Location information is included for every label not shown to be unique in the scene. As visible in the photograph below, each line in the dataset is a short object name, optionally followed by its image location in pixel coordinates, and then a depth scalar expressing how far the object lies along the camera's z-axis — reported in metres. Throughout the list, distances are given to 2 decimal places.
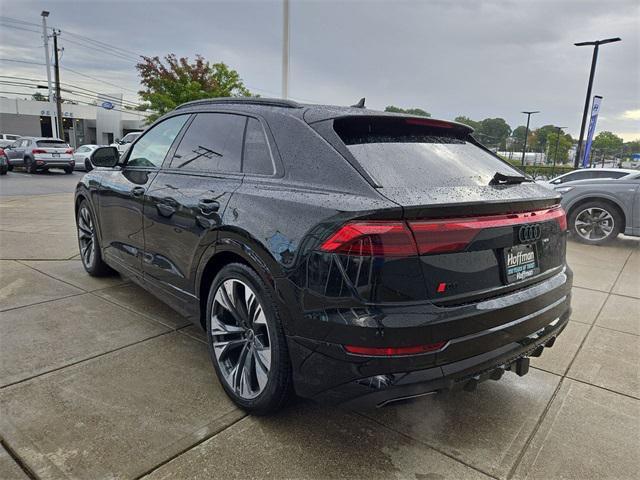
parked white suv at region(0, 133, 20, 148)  31.95
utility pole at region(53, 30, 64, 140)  33.88
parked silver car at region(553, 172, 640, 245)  8.10
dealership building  47.28
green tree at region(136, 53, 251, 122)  29.09
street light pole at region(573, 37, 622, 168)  18.68
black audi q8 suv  1.92
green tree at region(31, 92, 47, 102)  75.46
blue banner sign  20.97
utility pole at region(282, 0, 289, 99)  11.42
